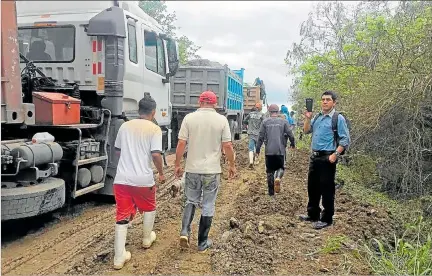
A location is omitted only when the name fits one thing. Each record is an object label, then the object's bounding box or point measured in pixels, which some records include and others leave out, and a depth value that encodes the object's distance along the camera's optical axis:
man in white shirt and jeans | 4.26
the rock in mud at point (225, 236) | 4.45
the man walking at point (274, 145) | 6.84
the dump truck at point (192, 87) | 12.80
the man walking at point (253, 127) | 9.97
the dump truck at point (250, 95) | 22.12
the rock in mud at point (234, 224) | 4.91
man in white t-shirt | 3.95
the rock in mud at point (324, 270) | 3.71
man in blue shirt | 4.88
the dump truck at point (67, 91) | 4.25
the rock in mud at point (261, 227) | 4.73
